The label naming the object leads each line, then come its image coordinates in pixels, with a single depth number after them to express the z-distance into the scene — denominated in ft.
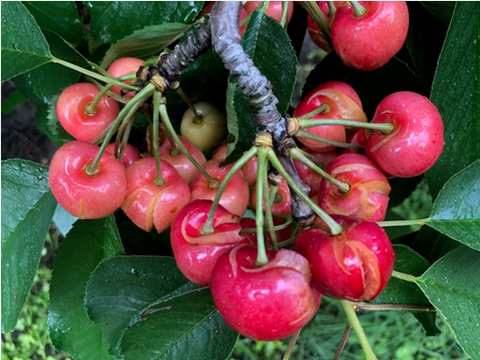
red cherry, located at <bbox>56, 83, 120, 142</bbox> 0.69
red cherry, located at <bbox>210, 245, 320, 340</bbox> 0.50
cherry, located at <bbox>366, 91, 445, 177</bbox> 0.60
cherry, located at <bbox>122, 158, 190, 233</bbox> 0.64
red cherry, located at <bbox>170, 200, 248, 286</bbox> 0.57
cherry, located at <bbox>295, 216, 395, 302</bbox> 0.52
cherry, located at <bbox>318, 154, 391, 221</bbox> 0.61
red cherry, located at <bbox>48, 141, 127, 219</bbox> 0.62
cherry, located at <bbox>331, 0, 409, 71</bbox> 0.64
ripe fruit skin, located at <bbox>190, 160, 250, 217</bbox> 0.65
